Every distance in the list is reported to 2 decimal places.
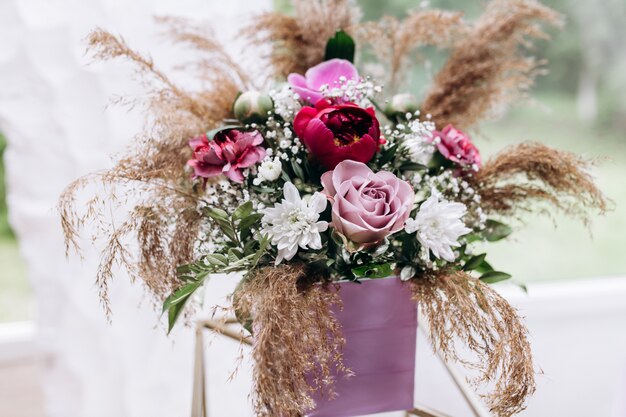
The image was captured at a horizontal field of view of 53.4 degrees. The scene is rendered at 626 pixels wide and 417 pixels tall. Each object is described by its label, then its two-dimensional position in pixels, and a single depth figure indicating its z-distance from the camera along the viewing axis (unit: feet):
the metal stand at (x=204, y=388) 2.68
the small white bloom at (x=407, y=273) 2.29
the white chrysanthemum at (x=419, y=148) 2.42
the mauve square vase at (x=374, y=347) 2.33
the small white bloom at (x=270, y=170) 2.22
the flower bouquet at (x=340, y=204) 2.09
